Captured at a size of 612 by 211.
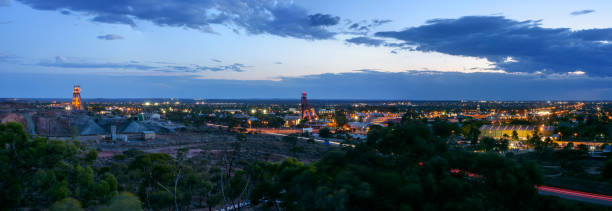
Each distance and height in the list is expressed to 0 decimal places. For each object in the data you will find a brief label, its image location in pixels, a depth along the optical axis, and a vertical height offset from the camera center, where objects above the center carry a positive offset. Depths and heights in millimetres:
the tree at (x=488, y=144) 44250 -5840
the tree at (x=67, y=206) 11930 -3779
